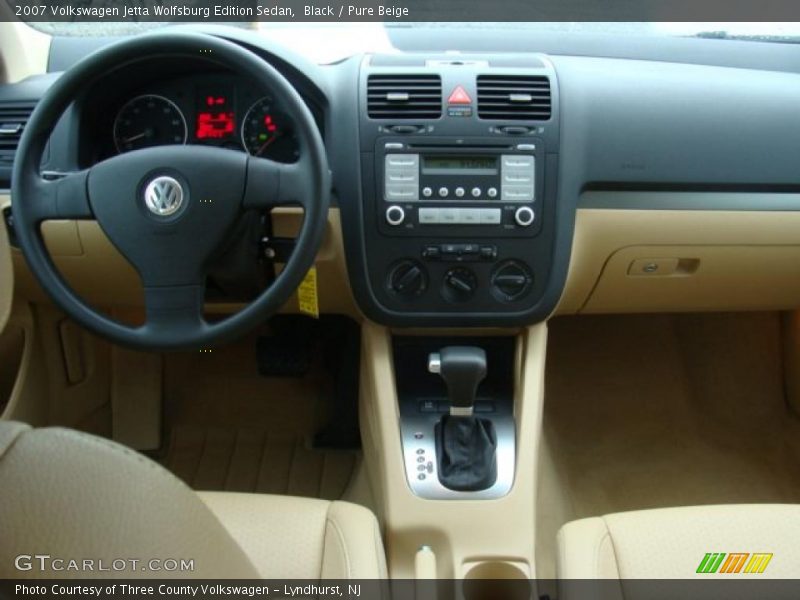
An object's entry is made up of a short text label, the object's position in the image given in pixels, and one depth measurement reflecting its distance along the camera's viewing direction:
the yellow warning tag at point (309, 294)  1.30
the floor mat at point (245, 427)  1.80
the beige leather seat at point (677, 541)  1.10
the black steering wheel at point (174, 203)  1.10
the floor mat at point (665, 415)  1.78
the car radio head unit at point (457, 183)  1.31
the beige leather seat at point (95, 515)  0.68
